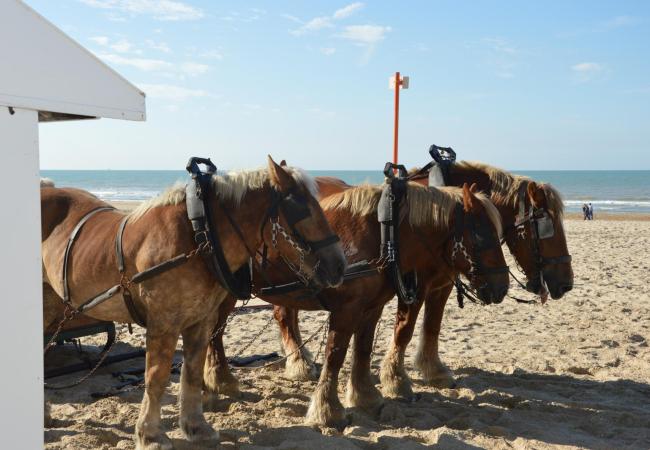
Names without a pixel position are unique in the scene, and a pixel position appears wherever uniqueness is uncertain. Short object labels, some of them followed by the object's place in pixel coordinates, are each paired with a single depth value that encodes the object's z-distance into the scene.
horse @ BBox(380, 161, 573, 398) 4.66
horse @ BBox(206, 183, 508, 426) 4.00
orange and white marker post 6.92
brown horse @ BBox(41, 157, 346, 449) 3.19
